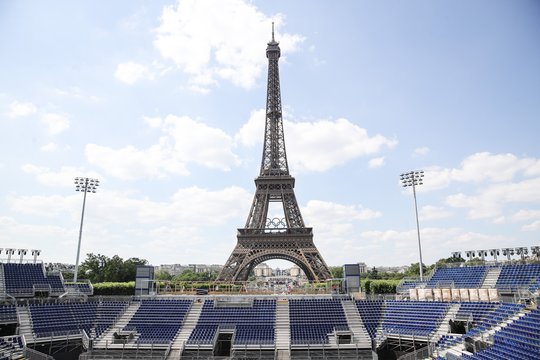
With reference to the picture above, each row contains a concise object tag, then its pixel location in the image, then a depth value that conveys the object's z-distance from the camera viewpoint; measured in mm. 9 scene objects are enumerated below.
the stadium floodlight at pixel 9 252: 38344
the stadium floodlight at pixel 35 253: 39900
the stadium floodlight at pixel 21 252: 38969
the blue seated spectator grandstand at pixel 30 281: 35531
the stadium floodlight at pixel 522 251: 34772
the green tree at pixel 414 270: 90712
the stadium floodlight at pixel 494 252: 36219
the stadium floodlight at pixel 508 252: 35531
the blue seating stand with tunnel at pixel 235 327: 29547
